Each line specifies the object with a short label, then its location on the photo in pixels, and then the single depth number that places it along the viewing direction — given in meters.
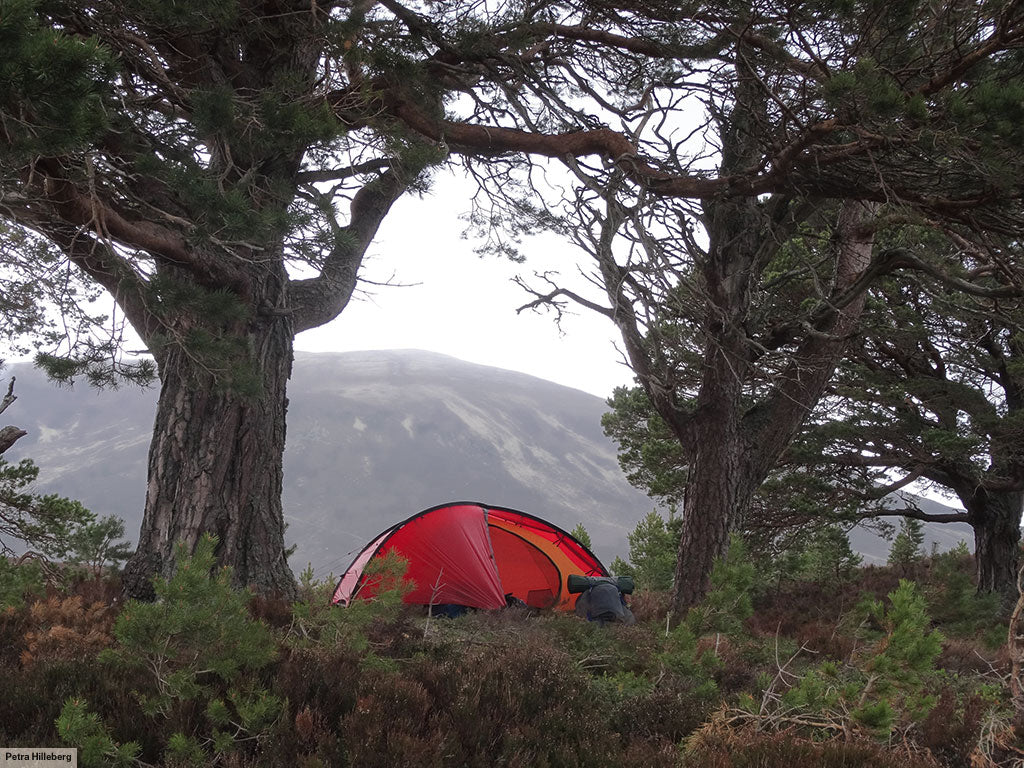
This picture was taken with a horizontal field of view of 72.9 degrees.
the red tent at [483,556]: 8.65
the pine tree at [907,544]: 15.39
